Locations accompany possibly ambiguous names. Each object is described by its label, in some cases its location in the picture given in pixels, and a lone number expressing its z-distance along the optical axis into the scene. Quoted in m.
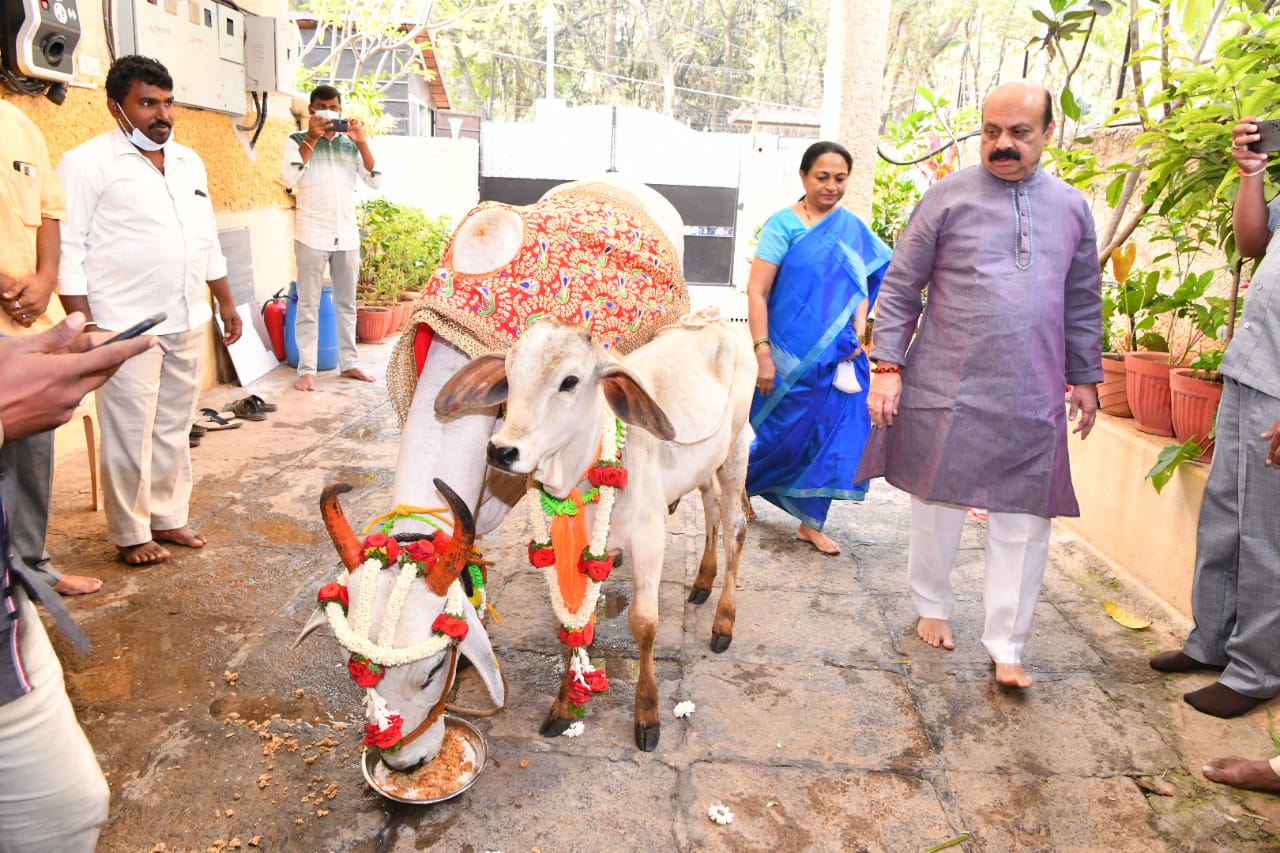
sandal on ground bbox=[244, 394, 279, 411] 6.47
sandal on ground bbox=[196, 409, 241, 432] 6.03
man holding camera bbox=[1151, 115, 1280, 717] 3.00
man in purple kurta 3.16
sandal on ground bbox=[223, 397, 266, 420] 6.33
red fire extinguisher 7.70
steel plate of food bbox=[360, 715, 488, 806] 2.55
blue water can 7.63
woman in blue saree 4.23
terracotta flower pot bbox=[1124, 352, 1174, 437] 4.09
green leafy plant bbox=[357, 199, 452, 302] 9.33
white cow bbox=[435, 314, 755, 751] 2.46
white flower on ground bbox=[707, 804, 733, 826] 2.61
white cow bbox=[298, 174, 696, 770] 2.33
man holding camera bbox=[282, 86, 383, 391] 6.93
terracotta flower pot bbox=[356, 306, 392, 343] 8.80
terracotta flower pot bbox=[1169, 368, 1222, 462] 3.64
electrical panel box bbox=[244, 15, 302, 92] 7.32
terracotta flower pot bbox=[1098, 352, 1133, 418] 4.50
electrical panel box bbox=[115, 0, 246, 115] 5.69
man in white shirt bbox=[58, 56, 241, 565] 3.73
